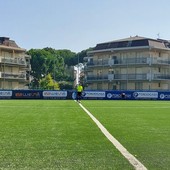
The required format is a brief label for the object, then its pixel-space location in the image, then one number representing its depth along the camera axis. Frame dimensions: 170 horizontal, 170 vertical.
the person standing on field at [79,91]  25.46
